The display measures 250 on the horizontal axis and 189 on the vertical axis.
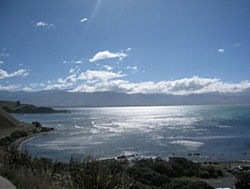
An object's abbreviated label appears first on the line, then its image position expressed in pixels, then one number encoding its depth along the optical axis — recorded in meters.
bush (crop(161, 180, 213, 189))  18.70
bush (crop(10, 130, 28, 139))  61.12
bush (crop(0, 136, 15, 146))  50.25
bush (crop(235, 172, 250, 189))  23.11
